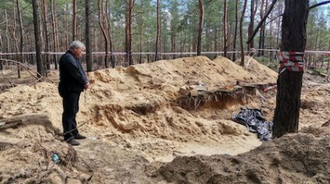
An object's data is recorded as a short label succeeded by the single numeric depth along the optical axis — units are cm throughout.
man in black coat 415
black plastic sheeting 749
